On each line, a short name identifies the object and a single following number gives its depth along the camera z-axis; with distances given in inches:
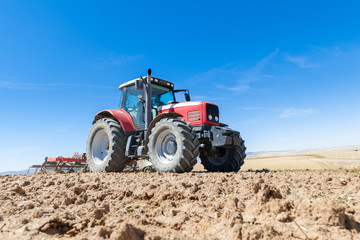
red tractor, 226.7
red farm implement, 418.1
